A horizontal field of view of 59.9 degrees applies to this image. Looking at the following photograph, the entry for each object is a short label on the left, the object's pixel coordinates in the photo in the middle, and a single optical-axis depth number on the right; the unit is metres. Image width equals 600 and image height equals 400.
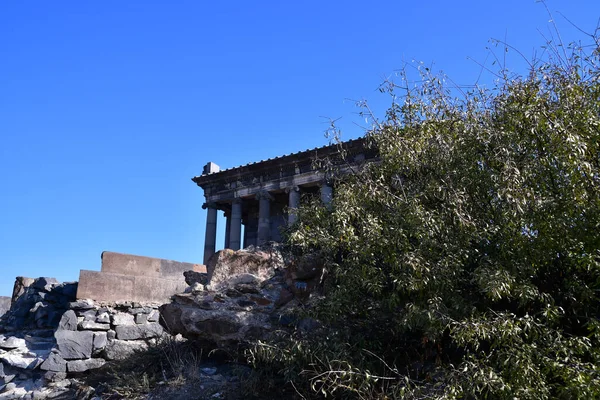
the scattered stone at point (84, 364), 8.65
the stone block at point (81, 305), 9.81
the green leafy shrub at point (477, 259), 4.67
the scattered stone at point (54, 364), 8.55
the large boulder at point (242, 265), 8.62
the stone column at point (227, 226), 26.38
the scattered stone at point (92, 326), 9.42
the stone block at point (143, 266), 10.87
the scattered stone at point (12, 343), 9.41
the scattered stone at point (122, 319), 9.70
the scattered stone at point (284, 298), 7.76
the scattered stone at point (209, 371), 7.69
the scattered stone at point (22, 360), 8.78
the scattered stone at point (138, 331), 9.55
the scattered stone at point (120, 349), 9.03
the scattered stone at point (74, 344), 8.78
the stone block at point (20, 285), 13.07
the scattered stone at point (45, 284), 11.31
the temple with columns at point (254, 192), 22.83
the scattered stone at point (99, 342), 9.07
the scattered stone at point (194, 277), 9.41
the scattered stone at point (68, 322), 9.27
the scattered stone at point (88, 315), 9.62
